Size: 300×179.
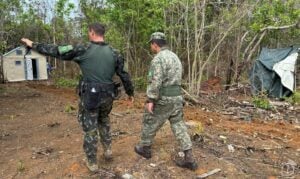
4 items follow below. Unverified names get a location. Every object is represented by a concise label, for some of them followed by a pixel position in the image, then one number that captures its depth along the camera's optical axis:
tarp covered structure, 12.16
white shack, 22.72
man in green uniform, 4.38
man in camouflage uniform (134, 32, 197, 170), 4.64
